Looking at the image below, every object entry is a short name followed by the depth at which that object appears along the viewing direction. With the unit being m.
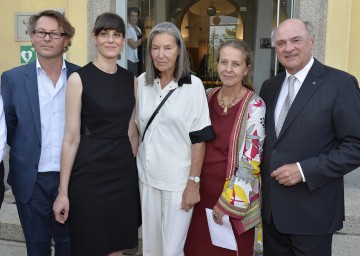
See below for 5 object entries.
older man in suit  2.22
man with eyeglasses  2.67
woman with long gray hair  2.57
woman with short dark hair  2.51
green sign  5.37
